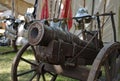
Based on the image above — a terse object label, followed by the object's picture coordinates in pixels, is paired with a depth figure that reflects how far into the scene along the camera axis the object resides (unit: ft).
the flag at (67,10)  13.24
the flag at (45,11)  13.97
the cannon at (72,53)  6.07
